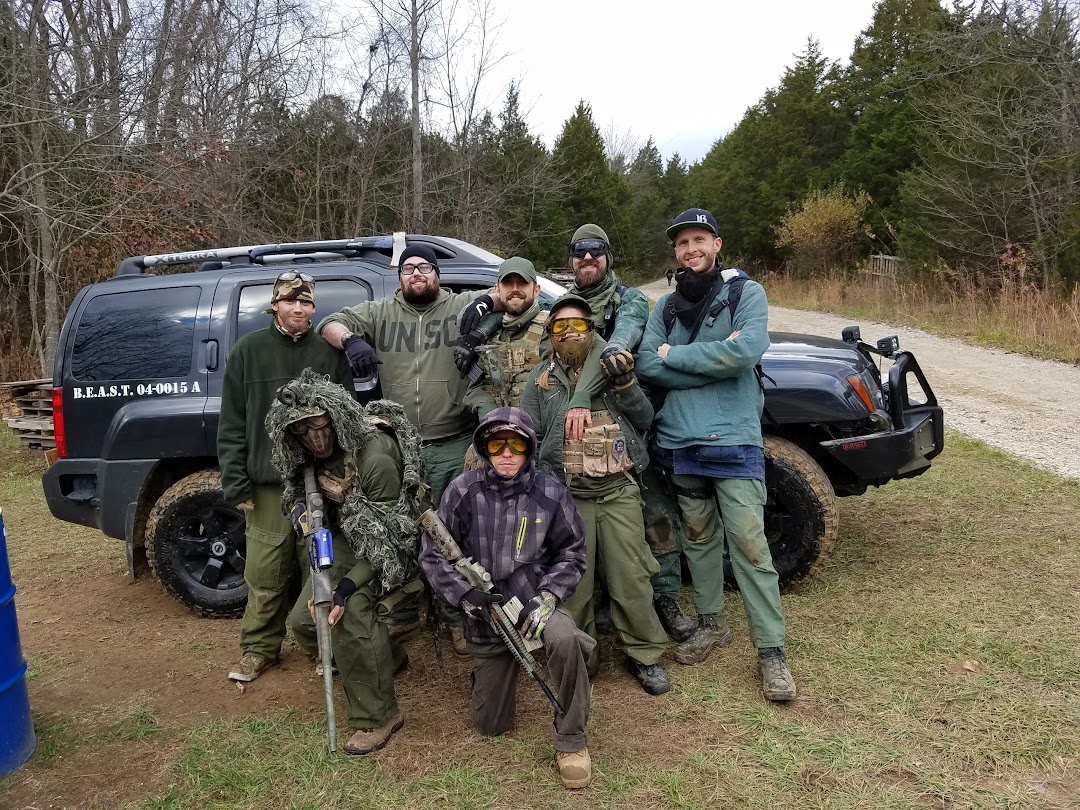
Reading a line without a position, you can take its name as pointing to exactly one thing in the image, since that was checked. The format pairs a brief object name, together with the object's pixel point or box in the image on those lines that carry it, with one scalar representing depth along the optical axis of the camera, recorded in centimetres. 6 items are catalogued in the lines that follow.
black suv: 412
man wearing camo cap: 356
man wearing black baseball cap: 330
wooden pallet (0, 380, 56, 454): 753
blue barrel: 294
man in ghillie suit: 307
